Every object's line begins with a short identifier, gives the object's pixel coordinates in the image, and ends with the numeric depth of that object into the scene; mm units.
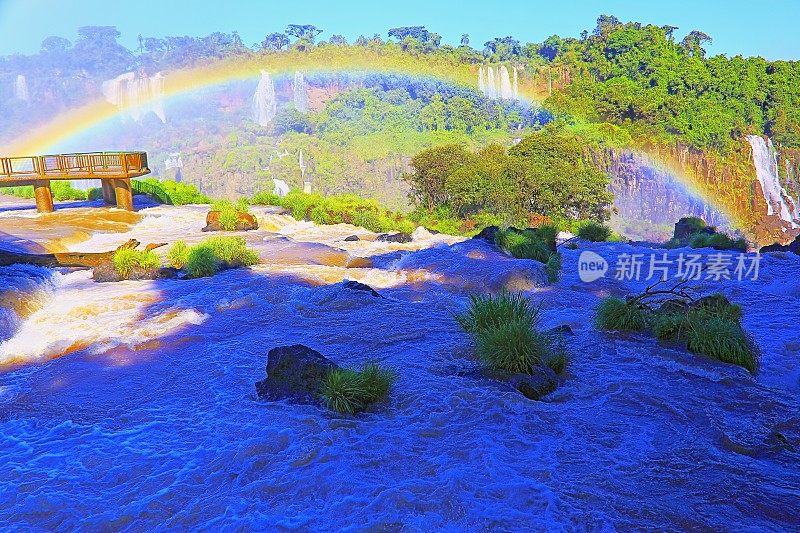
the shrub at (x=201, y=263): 12203
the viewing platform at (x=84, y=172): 20797
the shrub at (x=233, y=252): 13133
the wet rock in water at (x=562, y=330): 7906
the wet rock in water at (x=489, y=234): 16181
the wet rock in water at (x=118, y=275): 11828
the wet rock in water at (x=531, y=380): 6016
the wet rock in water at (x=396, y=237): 17859
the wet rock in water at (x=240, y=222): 19234
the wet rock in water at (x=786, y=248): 15453
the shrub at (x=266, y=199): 28188
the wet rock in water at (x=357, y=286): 10375
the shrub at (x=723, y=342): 6762
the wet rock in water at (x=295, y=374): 5895
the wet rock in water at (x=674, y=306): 8117
